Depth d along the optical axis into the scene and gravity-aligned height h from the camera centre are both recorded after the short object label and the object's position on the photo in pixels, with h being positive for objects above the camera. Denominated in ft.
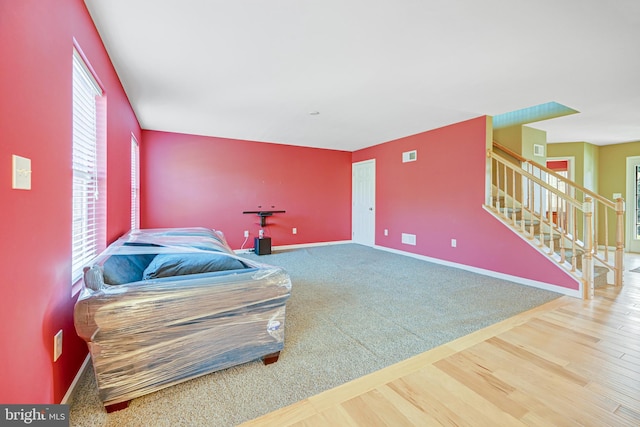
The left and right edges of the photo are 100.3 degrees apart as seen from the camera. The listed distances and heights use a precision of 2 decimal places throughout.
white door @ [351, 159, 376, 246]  19.57 +0.71
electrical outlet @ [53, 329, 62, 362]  4.11 -2.13
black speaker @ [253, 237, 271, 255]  16.90 -2.20
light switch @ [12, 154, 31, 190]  3.15 +0.45
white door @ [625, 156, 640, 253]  17.53 +0.58
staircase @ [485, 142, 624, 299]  9.55 -0.37
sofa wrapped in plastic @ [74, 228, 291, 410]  4.13 -1.82
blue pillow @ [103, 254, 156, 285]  5.03 -1.28
